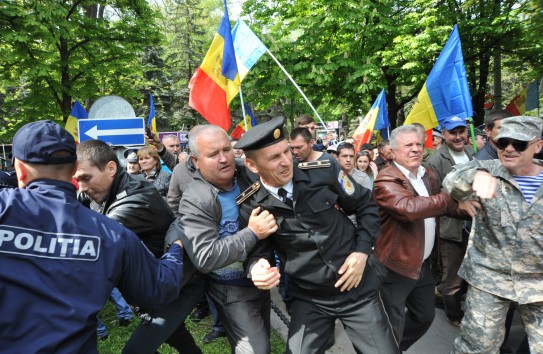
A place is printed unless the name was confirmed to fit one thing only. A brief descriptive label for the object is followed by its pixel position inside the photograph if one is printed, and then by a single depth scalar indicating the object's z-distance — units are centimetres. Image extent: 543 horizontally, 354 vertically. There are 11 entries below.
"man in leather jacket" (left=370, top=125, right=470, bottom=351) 277
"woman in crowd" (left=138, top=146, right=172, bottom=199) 514
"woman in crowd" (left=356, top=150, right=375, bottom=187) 580
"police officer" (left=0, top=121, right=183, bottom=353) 148
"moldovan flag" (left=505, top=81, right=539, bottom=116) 1190
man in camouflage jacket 245
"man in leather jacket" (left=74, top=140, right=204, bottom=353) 247
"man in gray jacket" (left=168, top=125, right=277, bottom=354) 235
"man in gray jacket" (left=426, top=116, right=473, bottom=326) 407
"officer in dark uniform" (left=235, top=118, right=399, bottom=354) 238
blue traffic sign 512
